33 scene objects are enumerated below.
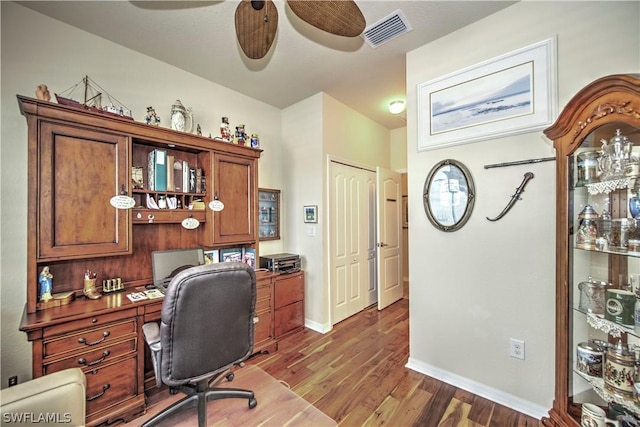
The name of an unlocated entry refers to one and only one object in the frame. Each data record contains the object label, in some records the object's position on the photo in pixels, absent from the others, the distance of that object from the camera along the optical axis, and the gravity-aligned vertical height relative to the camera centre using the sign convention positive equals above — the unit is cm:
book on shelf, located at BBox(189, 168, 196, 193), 237 +32
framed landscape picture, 169 +85
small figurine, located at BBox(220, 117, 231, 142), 263 +87
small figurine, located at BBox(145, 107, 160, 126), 217 +84
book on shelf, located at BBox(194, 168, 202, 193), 242 +32
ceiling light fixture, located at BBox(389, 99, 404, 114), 328 +139
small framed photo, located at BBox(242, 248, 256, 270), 278 -48
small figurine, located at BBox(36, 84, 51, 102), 167 +81
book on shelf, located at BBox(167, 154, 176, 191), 224 +36
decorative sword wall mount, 175 +12
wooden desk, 144 -81
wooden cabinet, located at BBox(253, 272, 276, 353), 251 -103
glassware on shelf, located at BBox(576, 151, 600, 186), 141 +25
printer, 282 -57
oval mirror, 202 +14
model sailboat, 192 +94
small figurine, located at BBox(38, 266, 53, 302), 167 -47
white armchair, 102 -80
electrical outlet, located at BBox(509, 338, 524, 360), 176 -97
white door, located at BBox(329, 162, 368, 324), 320 -37
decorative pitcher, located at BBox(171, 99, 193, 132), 228 +88
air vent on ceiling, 191 +147
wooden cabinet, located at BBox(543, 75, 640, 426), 125 -19
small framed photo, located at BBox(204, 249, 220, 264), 257 -44
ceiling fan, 123 +102
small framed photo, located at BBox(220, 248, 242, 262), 269 -44
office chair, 136 -66
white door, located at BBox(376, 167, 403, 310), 362 -36
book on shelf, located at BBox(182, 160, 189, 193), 232 +34
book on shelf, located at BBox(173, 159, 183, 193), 229 +35
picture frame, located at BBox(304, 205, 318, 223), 310 +0
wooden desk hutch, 154 -18
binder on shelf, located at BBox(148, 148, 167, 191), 217 +38
